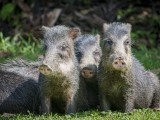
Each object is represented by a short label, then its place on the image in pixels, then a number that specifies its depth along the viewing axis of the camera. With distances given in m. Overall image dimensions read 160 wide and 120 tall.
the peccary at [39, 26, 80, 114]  16.11
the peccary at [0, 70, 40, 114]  17.37
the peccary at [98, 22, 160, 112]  16.09
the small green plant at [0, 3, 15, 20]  30.58
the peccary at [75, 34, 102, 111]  17.34
